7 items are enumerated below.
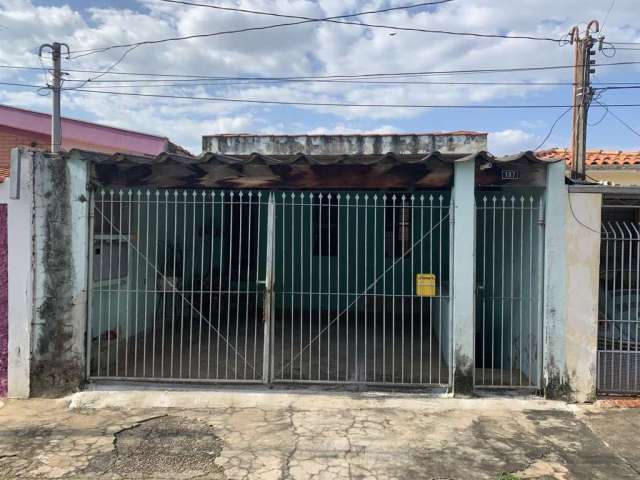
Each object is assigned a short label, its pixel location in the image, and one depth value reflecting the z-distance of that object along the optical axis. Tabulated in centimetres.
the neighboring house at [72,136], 1230
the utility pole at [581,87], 969
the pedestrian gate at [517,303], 544
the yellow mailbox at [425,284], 556
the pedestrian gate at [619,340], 531
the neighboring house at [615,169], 1153
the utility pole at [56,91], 1173
